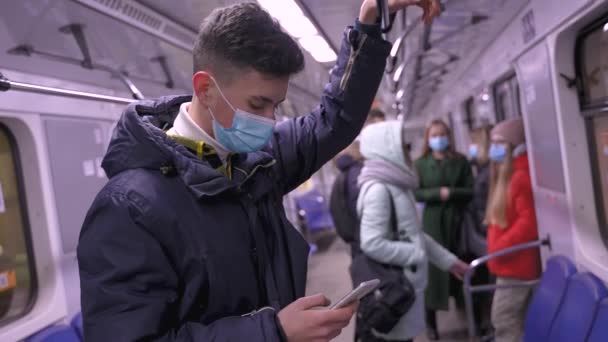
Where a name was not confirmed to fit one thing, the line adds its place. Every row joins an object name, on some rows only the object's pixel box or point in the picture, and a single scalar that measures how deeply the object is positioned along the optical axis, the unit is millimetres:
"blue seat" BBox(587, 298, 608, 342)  1871
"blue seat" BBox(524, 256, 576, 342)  2410
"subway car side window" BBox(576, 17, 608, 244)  2348
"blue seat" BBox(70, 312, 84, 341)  2554
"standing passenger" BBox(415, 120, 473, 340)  4223
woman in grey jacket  2584
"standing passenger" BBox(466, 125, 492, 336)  4086
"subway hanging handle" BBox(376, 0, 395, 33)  1320
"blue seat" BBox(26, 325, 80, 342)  2402
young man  1051
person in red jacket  3111
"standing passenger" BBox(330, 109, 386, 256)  3191
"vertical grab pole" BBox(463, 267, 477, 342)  3041
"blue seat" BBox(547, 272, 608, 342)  2045
